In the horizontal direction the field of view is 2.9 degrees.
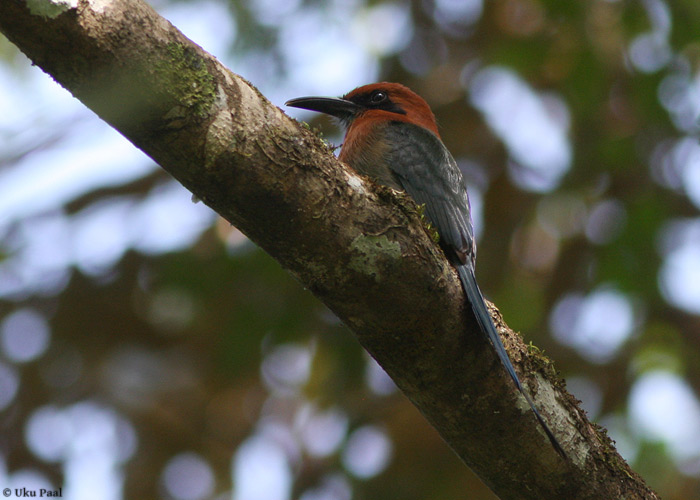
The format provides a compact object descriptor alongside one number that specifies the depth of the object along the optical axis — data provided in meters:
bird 6.95
